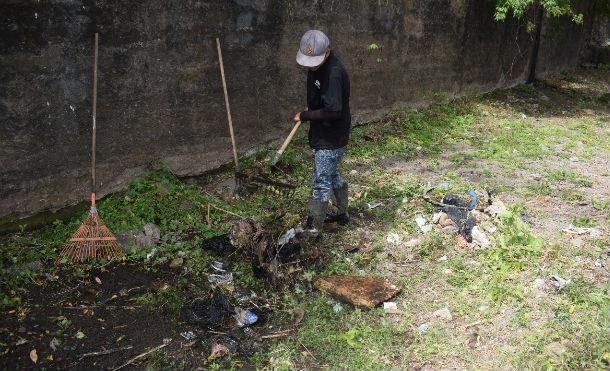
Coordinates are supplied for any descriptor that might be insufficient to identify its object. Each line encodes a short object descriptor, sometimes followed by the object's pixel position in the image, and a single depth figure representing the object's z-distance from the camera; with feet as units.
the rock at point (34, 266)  12.96
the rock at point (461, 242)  14.12
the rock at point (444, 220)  15.15
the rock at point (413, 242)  14.51
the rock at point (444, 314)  11.43
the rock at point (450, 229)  14.74
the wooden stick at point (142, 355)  10.11
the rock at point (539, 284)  12.04
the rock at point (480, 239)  13.97
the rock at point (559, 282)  11.97
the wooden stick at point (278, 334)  11.02
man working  12.92
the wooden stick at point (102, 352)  10.29
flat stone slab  11.87
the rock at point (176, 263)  13.48
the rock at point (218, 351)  10.36
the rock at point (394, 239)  14.76
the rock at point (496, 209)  15.01
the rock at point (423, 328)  11.07
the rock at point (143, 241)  14.32
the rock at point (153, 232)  14.61
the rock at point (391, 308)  11.74
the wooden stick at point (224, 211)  15.99
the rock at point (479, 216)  15.01
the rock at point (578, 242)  13.83
